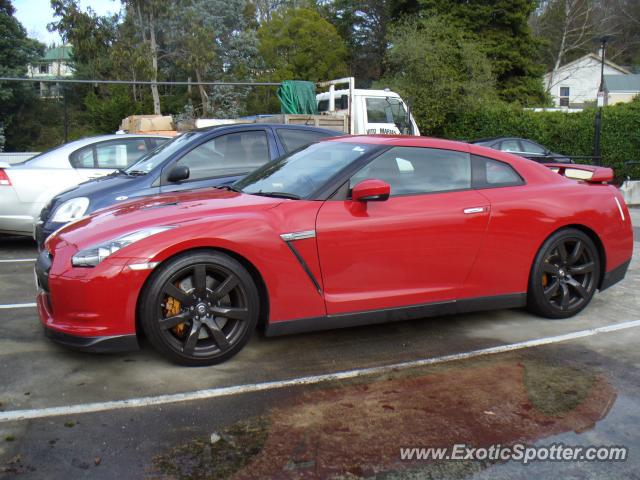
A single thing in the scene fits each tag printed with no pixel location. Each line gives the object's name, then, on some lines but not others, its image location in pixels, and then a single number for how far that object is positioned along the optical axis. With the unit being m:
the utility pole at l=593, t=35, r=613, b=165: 16.56
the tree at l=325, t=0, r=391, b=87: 43.38
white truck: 15.00
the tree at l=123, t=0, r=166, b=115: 30.91
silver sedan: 7.95
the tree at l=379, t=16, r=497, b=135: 23.66
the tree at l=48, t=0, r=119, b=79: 30.80
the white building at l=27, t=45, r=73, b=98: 28.78
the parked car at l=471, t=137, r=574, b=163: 17.47
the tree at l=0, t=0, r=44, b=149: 30.25
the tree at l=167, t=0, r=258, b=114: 32.09
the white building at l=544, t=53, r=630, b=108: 50.66
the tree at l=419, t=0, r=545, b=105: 31.25
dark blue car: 6.38
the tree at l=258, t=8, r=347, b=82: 37.88
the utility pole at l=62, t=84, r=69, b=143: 17.70
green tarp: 15.00
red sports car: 3.80
